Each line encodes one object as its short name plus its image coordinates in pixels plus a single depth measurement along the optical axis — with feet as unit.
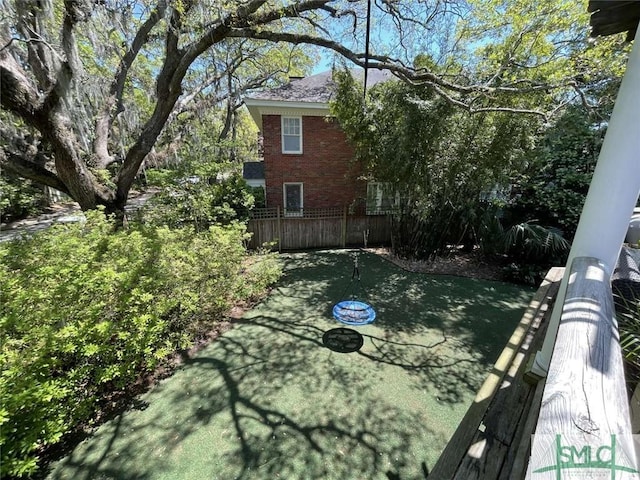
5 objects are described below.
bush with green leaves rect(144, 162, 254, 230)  21.85
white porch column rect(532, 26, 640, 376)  4.61
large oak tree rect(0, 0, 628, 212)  13.92
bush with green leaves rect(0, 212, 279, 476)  7.16
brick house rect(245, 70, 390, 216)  31.17
